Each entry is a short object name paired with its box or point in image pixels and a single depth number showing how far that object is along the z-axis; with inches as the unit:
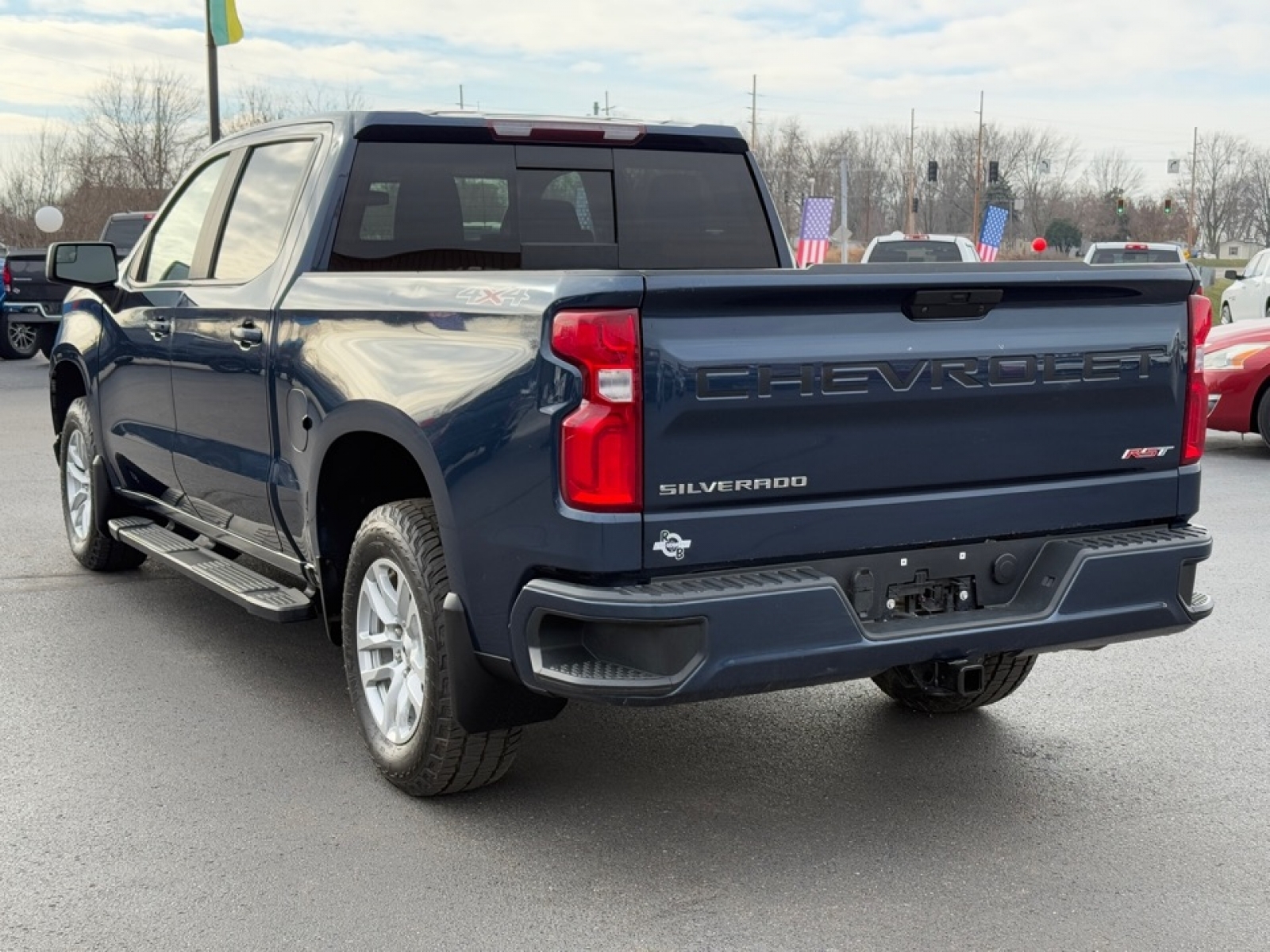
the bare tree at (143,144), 2043.6
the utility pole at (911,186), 3306.1
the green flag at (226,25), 904.3
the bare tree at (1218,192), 4667.8
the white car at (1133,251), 874.1
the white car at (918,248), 808.9
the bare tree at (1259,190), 4940.9
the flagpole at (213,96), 968.9
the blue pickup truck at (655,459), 139.3
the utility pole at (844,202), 1473.9
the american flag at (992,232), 1104.3
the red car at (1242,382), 480.7
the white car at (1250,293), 851.4
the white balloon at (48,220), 1341.0
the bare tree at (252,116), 2001.2
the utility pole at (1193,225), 3449.8
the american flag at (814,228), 1071.6
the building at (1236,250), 5846.5
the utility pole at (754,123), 3595.0
